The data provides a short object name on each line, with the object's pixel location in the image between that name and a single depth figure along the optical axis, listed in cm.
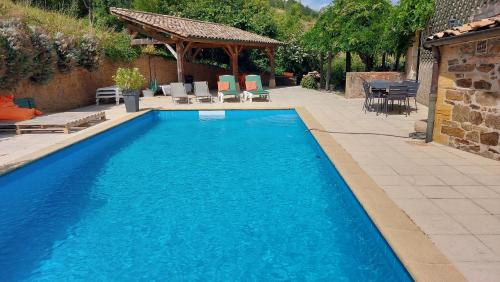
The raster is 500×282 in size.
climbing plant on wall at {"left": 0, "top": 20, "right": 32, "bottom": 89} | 824
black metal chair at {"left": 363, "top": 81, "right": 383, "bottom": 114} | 996
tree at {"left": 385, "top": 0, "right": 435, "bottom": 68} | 1105
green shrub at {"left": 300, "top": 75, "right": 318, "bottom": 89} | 1936
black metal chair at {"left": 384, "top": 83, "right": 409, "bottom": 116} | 912
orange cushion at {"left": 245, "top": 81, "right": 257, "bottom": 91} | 1367
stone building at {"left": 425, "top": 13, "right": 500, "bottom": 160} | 513
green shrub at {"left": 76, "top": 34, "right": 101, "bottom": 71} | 1195
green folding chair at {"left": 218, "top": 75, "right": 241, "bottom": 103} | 1334
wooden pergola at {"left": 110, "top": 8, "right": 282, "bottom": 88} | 1395
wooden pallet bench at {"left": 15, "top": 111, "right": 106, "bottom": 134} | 809
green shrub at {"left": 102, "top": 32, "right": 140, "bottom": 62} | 1397
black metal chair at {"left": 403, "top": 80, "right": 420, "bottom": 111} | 953
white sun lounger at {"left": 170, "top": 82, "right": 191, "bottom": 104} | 1290
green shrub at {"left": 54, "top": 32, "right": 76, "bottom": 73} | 1068
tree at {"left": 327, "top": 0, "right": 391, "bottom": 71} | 1398
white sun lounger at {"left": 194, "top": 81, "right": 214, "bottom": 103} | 1340
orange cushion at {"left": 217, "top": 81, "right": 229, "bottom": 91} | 1359
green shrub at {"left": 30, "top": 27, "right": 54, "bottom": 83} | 945
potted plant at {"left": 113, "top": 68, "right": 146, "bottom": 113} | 1073
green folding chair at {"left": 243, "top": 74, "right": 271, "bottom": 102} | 1346
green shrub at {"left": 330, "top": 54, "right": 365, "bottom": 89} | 1991
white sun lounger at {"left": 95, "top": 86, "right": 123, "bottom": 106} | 1297
